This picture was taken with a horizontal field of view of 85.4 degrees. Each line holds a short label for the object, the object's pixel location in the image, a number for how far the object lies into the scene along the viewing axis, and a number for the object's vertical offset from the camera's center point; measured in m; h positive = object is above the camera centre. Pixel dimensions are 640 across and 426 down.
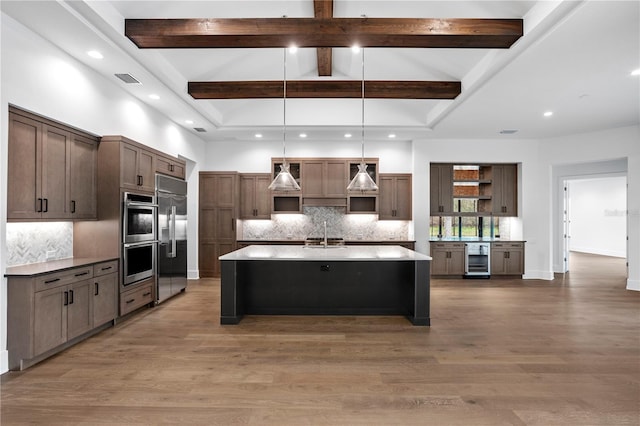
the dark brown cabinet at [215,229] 7.33 -0.29
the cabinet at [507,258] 7.48 -0.93
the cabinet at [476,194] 7.78 +0.54
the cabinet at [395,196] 7.63 +0.42
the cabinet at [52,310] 2.94 -0.89
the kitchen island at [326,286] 4.54 -0.94
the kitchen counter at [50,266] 2.96 -0.50
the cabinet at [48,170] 3.10 +0.46
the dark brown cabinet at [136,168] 4.30 +0.63
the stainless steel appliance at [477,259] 7.40 -0.94
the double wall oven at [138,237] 4.31 -0.29
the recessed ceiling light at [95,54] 3.64 +1.72
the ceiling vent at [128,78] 4.25 +1.71
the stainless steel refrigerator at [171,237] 5.16 -0.34
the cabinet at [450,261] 7.41 -0.98
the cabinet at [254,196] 7.64 +0.42
